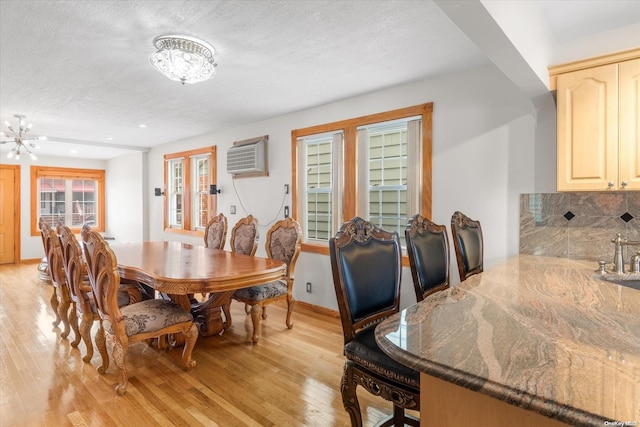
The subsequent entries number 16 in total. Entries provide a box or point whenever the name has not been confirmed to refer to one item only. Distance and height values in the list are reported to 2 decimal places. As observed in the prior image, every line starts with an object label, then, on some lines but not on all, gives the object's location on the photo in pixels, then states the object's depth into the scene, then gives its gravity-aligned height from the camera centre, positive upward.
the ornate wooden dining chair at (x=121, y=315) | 2.19 -0.74
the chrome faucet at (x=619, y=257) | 1.94 -0.29
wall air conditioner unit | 4.55 +0.72
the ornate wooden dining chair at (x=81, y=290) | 2.51 -0.65
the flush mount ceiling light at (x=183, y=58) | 2.34 +1.09
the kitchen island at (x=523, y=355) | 0.66 -0.37
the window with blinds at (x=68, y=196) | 7.66 +0.33
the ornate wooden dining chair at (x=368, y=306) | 1.31 -0.47
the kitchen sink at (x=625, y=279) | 1.83 -0.39
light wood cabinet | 2.02 +0.54
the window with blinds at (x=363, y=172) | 3.20 +0.40
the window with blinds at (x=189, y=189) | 5.61 +0.37
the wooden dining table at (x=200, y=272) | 2.35 -0.48
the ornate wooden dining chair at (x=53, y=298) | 3.31 -0.92
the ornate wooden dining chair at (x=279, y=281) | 3.08 -0.73
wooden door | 7.17 -0.08
